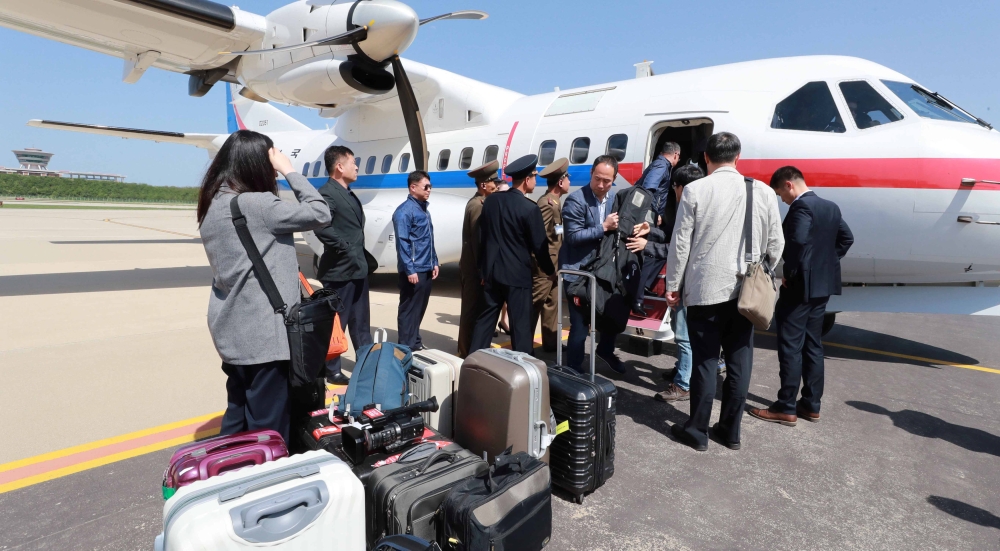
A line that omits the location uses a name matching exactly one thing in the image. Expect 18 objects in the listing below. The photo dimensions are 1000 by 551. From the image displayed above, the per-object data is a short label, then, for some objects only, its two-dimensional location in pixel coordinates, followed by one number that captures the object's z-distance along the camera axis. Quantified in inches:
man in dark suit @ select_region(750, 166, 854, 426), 152.3
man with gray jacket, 132.0
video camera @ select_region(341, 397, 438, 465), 95.6
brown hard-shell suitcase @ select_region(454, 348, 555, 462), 105.8
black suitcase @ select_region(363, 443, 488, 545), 84.6
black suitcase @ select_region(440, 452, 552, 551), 78.8
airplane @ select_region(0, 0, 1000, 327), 191.8
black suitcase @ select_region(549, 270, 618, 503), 113.4
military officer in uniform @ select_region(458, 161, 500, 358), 190.1
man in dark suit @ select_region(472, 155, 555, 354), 150.5
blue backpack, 113.8
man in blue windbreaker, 194.4
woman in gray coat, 89.9
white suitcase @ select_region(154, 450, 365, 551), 63.5
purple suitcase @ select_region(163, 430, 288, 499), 81.3
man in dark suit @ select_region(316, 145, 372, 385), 171.5
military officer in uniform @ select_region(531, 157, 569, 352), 181.2
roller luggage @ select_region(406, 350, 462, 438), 122.6
